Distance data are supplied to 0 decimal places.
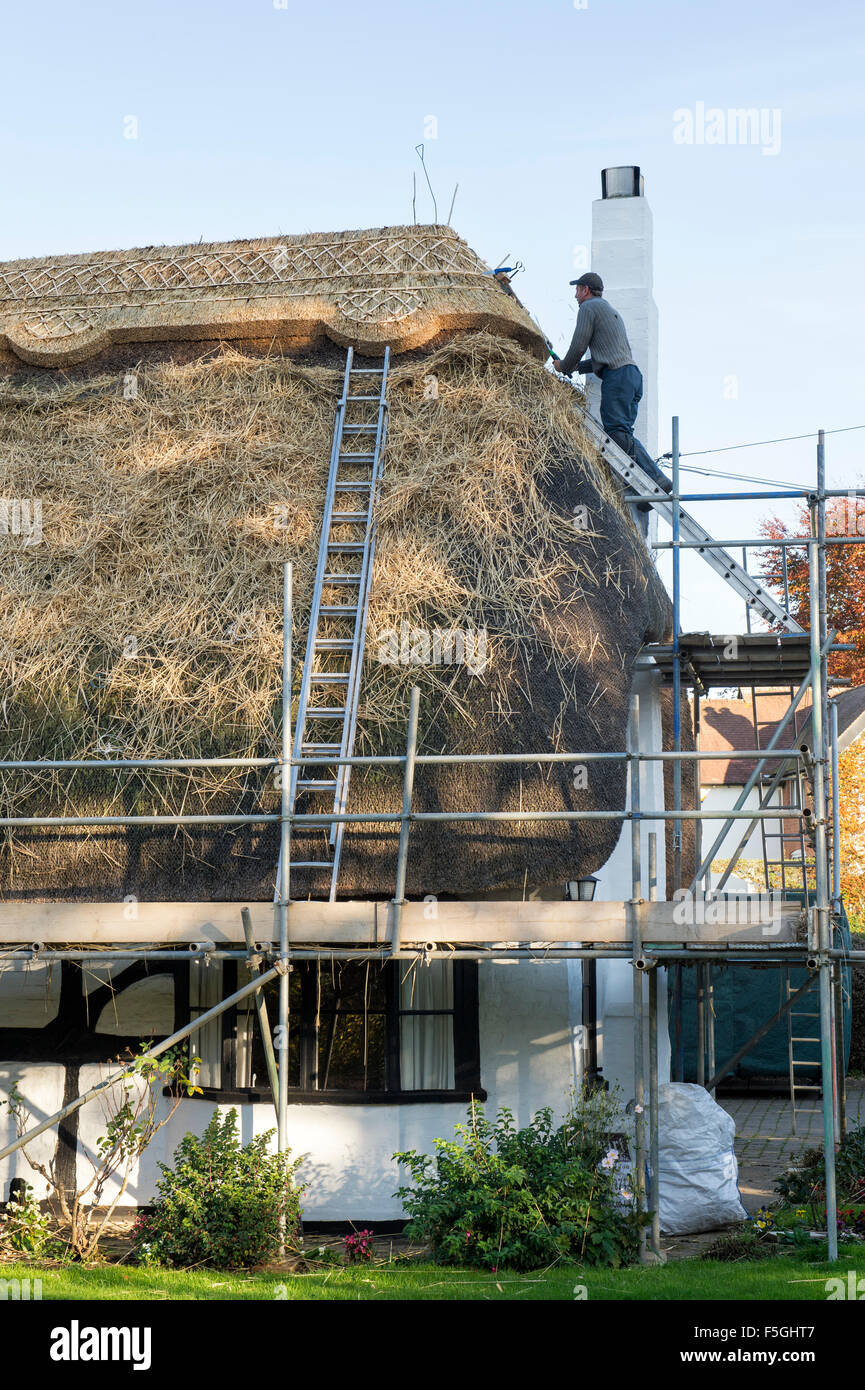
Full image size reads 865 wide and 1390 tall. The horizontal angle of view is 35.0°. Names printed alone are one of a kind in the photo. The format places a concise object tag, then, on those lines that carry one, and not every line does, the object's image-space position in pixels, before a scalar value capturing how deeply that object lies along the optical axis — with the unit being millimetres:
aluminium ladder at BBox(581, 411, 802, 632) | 11023
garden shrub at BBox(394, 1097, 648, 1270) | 7336
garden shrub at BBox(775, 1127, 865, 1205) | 8805
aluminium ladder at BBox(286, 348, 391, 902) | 8180
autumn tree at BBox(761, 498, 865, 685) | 25219
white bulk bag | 8688
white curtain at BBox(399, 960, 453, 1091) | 8898
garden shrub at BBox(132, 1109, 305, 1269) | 7402
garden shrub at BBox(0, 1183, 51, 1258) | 7715
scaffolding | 7613
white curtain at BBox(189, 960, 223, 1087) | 9070
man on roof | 11828
